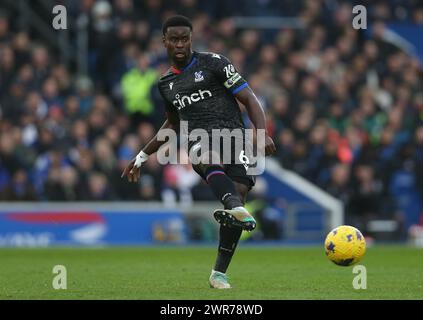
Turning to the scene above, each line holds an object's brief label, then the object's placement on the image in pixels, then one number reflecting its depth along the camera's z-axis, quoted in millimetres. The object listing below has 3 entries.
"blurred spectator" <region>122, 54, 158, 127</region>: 22953
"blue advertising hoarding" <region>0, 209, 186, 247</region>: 20859
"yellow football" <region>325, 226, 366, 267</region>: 11000
